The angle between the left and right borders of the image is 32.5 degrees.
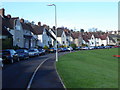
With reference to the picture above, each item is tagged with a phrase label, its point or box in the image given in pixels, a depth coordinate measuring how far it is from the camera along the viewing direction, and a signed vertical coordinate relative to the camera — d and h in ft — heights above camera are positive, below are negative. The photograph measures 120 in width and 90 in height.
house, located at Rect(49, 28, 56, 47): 289.12 +14.37
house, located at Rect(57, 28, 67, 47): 315.58 +8.72
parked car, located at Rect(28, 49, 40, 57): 125.96 -6.10
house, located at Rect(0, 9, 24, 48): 172.55 +12.61
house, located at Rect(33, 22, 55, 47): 245.39 +8.11
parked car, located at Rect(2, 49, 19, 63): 79.46 -5.06
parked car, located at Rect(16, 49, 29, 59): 100.89 -5.55
